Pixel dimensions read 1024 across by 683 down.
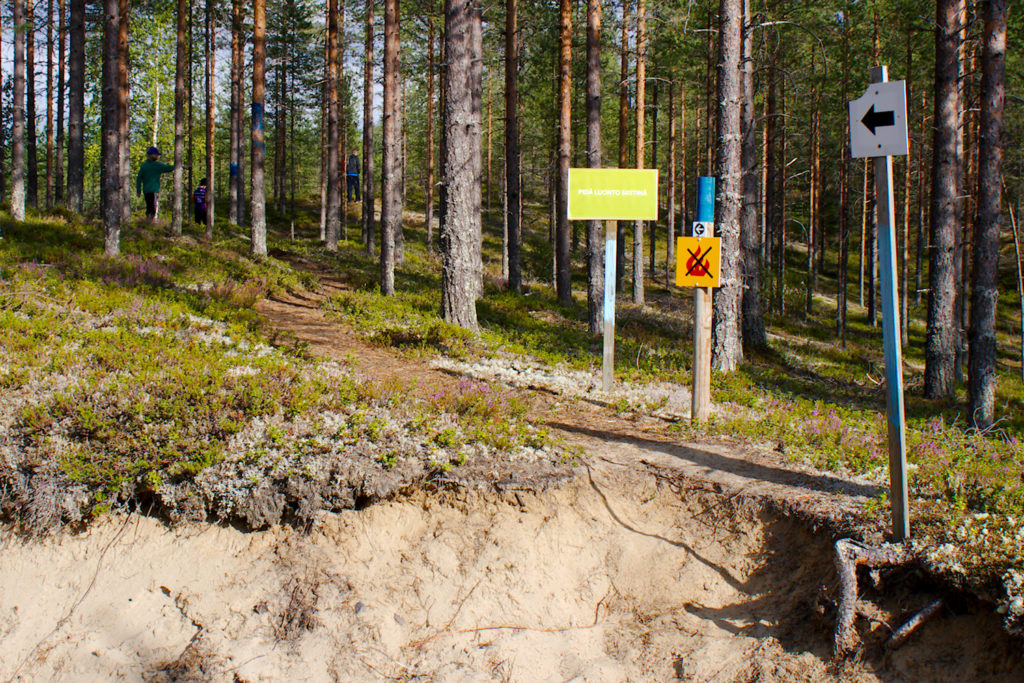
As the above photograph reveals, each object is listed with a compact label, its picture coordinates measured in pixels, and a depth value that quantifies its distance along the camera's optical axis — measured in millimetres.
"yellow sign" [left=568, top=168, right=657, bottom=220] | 9039
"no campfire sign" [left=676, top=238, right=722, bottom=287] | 8039
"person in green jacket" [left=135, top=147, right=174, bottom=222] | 18250
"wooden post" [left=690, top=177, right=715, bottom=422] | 8195
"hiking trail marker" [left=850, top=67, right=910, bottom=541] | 4457
